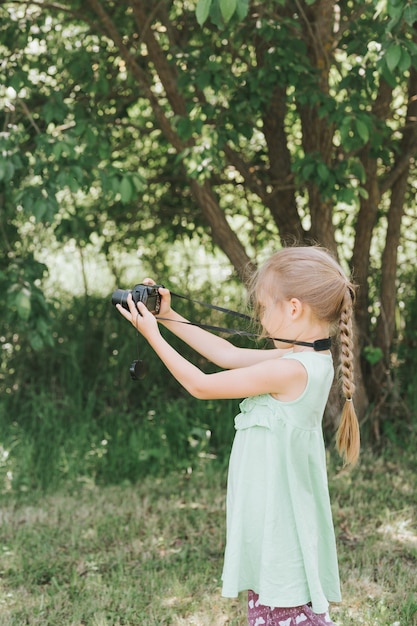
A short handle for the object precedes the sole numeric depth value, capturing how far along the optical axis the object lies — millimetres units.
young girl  2084
